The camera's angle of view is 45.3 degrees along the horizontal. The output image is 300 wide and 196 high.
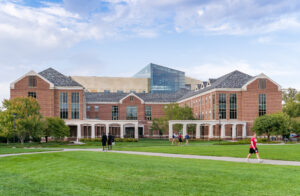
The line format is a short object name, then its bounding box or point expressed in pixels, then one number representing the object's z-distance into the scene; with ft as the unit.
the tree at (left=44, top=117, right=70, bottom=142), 184.44
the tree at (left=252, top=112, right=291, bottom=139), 191.26
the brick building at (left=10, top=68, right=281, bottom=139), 231.91
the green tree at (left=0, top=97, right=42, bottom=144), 152.97
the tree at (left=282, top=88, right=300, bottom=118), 278.03
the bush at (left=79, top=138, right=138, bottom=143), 200.77
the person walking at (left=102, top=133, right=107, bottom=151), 109.70
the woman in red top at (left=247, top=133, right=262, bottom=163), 70.63
